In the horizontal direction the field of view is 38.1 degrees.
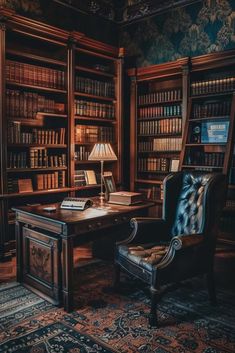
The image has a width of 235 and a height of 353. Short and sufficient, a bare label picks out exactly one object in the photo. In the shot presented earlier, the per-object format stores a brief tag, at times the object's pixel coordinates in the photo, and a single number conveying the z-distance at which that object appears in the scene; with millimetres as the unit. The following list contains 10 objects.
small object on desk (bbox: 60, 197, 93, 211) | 3013
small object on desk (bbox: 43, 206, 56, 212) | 2869
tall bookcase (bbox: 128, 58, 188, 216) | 4605
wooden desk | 2551
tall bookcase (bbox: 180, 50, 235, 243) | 4023
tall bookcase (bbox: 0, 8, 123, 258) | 3840
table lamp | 3463
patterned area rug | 2100
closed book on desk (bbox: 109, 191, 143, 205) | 3273
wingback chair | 2379
